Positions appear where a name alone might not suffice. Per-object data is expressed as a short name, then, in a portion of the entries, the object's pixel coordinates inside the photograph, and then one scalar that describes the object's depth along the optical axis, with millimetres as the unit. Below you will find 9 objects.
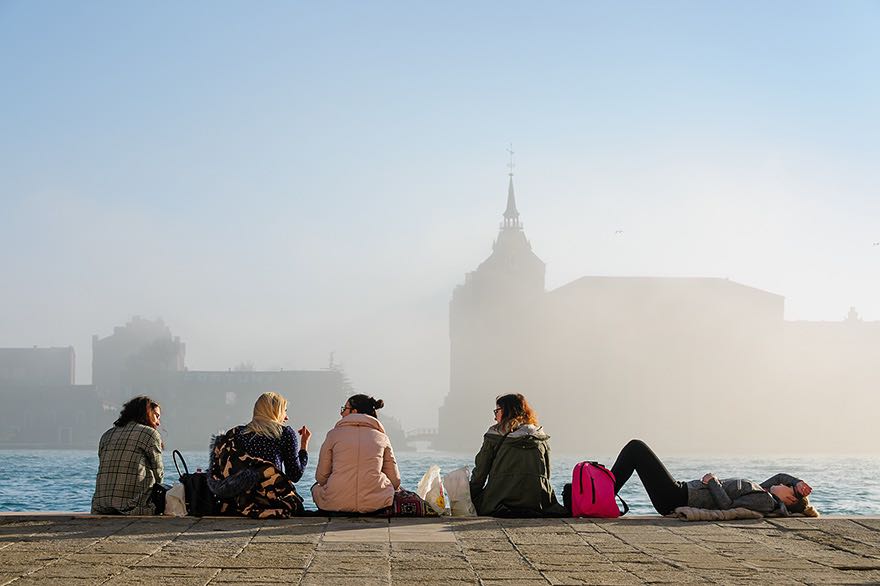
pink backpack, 6953
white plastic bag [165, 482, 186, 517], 6738
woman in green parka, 6977
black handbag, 6746
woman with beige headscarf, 6590
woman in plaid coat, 6676
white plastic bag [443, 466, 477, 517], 7017
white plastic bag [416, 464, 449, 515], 7012
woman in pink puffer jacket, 6719
